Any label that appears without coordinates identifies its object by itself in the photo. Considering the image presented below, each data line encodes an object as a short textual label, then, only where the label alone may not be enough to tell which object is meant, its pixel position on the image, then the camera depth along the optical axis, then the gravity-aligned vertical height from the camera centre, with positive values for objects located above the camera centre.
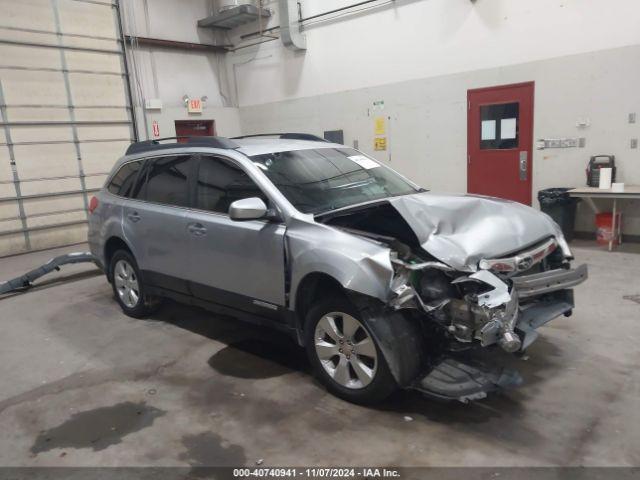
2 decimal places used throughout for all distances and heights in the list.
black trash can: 6.83 -1.09
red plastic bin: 6.55 -1.41
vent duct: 9.88 +2.34
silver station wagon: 2.63 -0.73
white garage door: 8.57 +0.80
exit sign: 11.02 +0.97
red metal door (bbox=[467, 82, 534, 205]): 7.47 -0.16
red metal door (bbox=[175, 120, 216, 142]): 11.16 +0.50
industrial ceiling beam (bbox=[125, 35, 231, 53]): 10.20 +2.32
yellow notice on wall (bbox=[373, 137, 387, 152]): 9.23 -0.11
